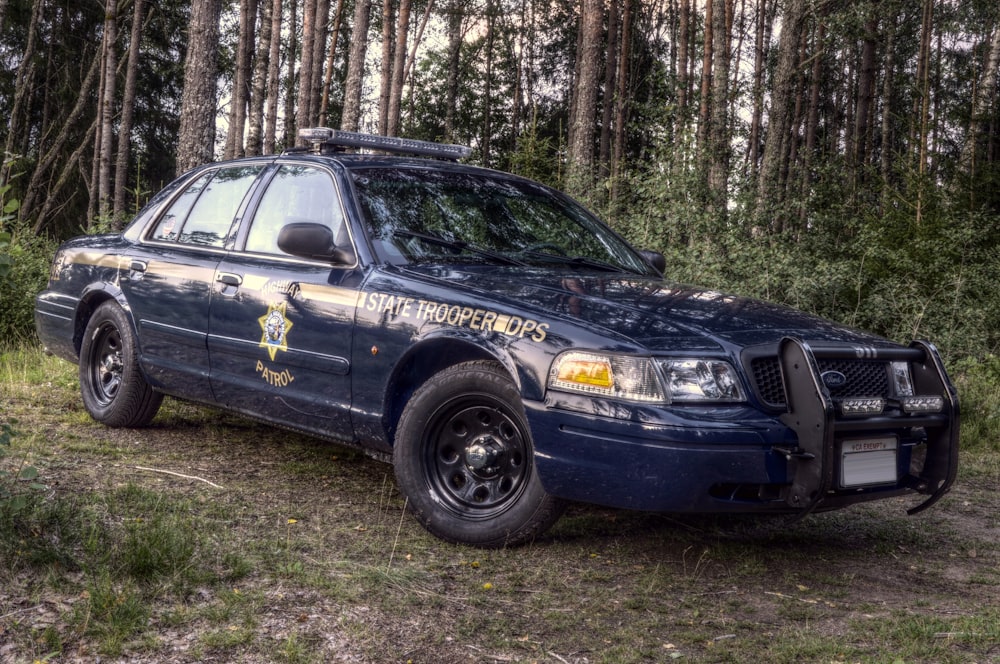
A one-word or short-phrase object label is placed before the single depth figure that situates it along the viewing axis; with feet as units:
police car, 11.64
